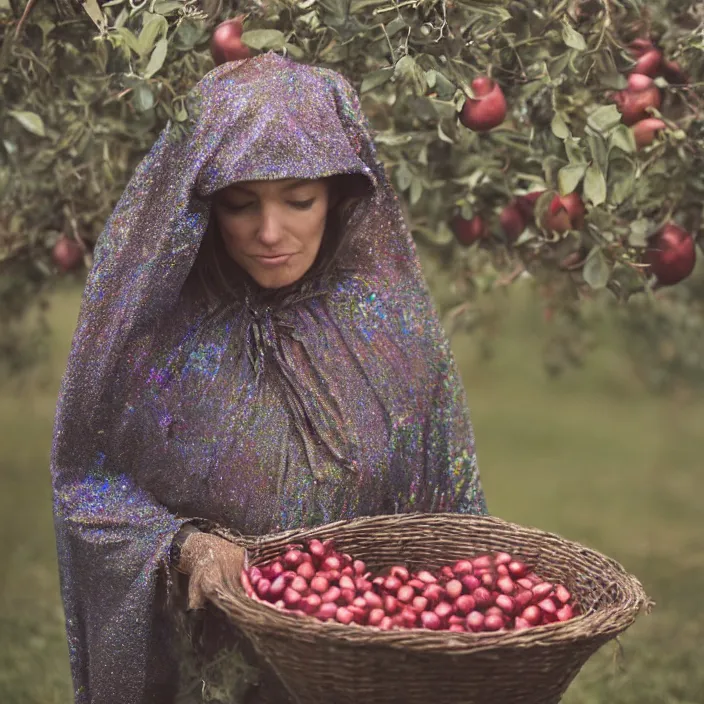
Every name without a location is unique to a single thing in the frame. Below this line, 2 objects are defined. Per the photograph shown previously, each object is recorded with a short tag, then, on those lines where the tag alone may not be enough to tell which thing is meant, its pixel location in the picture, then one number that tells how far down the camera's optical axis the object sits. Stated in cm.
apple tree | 288
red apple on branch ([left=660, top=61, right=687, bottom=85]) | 321
